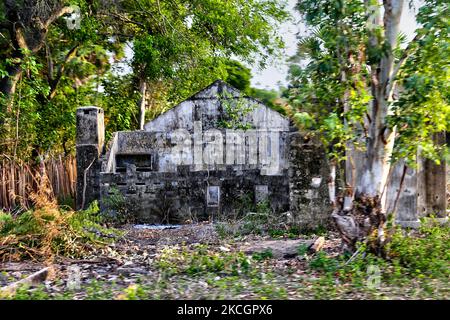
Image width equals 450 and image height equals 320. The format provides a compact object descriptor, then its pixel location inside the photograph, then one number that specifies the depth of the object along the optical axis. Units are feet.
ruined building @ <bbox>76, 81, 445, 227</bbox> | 32.42
